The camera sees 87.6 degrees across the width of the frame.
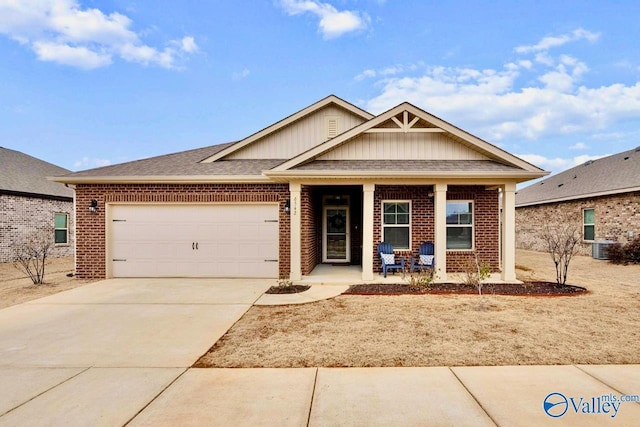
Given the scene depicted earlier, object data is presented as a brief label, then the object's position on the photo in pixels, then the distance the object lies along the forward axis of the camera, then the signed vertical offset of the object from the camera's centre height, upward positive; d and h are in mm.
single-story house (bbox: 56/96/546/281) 9180 +409
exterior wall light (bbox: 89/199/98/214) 9898 +413
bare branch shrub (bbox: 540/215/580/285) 17441 -417
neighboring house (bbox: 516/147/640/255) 14641 +868
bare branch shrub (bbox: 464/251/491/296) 7892 -1439
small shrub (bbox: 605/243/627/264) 13620 -1426
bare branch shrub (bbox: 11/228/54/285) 13047 -1003
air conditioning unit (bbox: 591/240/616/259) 14445 -1284
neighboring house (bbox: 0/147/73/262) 14391 +639
